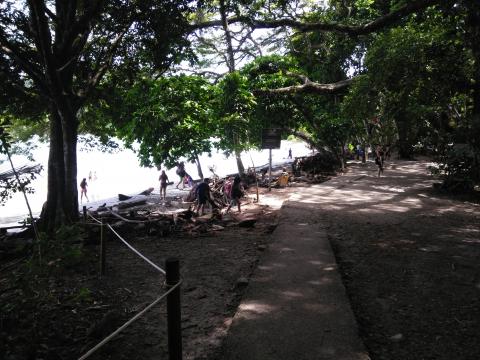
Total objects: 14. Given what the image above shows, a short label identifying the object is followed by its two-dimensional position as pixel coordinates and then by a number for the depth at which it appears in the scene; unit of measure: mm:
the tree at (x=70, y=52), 9047
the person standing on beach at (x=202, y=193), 11688
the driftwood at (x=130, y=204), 16394
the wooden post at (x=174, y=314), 2823
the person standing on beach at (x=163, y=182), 17812
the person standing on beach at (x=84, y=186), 22031
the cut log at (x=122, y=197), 20800
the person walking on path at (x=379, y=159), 17325
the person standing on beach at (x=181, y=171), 19894
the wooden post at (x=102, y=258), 6441
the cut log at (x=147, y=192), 22447
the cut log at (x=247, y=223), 9562
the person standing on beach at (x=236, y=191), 11742
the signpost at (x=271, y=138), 14719
